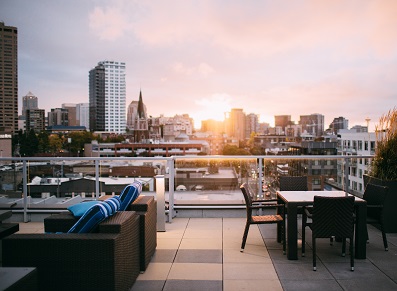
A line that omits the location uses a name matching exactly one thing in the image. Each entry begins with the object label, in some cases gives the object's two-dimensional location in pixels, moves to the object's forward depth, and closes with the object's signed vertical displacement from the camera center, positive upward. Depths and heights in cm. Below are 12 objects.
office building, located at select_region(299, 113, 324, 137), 6334 +393
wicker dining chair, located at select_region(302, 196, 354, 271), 385 -77
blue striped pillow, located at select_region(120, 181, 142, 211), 392 -53
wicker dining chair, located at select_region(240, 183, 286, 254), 450 -91
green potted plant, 553 -27
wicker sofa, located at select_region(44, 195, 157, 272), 359 -78
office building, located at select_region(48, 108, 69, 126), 6906 +614
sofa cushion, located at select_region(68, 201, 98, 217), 364 -63
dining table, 427 -96
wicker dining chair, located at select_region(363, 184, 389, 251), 464 -77
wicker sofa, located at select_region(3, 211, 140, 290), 280 -86
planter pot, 551 -95
